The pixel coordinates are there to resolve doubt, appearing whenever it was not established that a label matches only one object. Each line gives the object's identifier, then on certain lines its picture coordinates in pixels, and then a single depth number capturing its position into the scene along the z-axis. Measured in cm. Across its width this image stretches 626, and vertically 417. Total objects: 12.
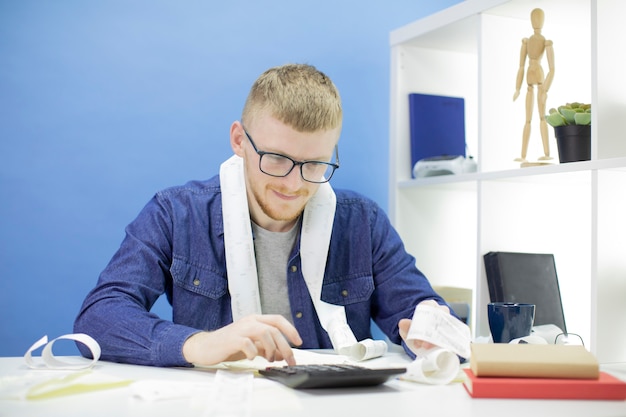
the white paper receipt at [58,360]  132
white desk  98
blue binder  265
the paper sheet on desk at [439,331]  143
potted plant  197
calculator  109
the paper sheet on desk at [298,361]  136
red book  109
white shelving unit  186
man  169
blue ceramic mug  164
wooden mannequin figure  219
